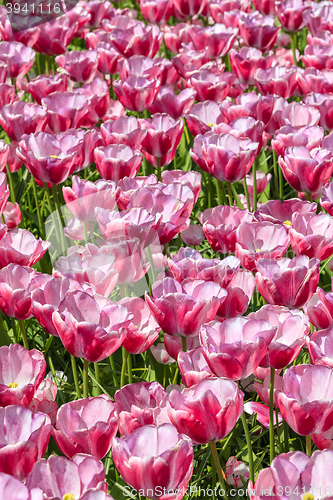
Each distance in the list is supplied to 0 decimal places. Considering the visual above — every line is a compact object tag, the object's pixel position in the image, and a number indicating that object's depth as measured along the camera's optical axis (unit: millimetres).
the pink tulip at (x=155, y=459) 1799
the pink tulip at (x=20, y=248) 2144
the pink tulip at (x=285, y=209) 2265
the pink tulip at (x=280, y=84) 2802
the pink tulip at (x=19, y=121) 2522
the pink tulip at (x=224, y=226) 2214
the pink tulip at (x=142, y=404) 1876
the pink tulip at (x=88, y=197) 2260
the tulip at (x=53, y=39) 3370
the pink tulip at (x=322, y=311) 2006
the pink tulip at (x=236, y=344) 1893
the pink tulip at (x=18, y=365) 1971
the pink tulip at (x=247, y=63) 3061
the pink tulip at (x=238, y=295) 2035
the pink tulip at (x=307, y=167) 2329
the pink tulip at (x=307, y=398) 1861
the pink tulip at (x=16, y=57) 3061
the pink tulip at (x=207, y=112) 2648
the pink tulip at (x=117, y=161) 2354
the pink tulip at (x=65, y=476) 1779
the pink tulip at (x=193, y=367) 1916
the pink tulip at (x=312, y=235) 2129
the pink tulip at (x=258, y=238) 2142
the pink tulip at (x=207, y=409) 1856
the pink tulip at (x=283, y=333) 1936
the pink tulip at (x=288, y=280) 2025
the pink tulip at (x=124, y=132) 2446
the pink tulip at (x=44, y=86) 2783
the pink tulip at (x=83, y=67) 3079
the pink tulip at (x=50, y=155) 2338
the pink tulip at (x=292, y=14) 3534
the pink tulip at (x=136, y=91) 2648
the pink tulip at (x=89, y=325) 1940
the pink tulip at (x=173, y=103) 2743
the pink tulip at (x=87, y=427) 1861
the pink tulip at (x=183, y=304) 1967
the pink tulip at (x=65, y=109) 2558
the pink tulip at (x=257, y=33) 3337
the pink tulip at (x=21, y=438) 1816
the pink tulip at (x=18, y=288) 2049
